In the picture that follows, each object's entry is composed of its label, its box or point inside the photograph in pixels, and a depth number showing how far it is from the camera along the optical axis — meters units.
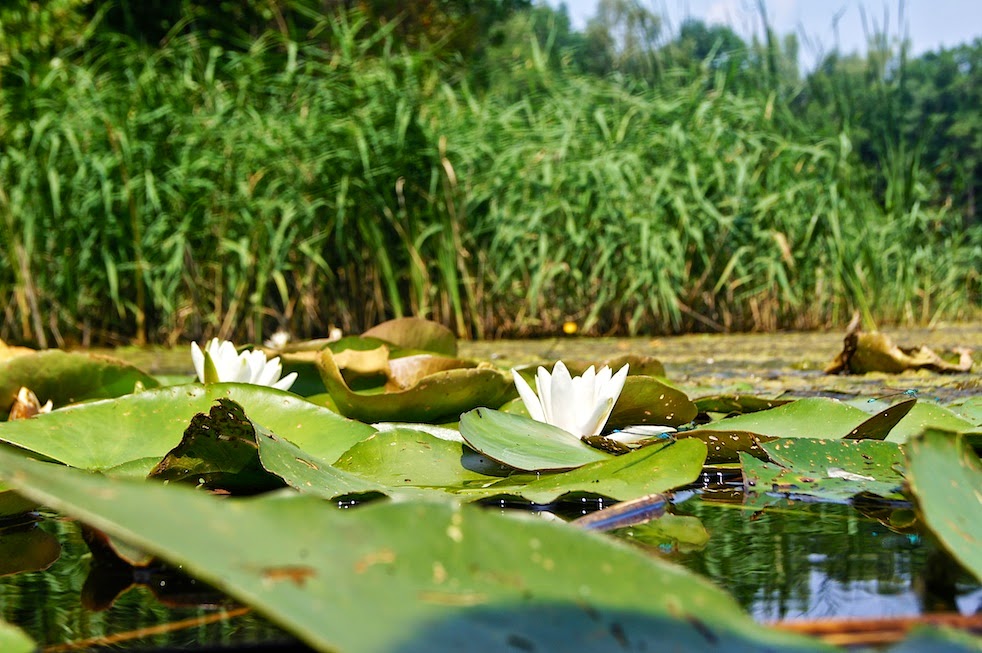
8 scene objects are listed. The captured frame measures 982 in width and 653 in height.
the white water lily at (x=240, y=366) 1.12
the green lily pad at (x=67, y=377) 1.12
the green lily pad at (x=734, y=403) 1.10
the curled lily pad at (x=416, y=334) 1.48
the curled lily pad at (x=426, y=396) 0.99
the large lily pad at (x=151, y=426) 0.83
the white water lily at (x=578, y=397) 0.90
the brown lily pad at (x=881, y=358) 1.73
